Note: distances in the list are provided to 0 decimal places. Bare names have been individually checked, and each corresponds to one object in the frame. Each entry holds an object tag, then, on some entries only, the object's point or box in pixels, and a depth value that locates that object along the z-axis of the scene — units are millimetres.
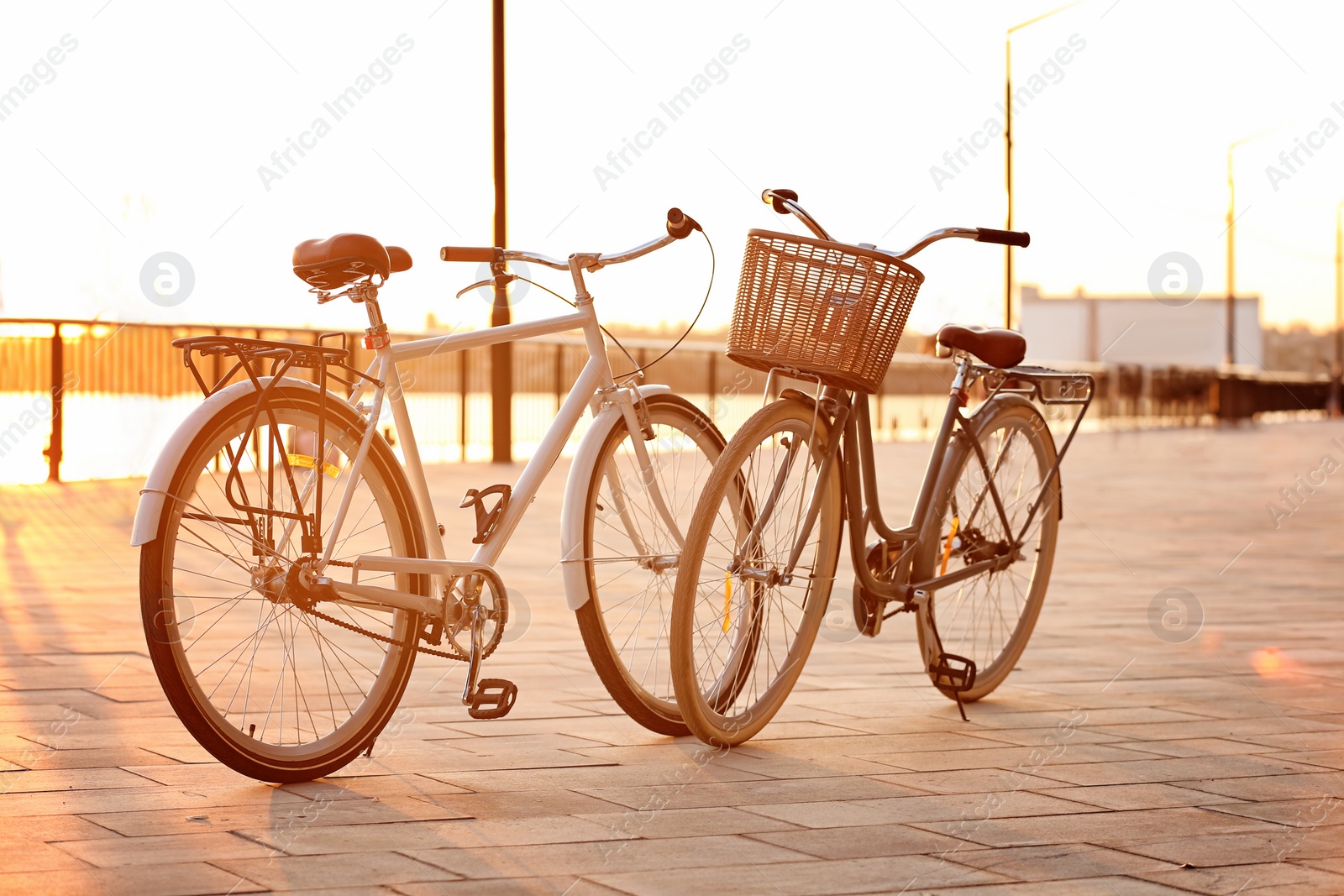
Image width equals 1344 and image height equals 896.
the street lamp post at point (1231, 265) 28938
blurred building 41938
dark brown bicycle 3715
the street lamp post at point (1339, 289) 42281
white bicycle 3170
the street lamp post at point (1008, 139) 11070
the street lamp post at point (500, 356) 14320
